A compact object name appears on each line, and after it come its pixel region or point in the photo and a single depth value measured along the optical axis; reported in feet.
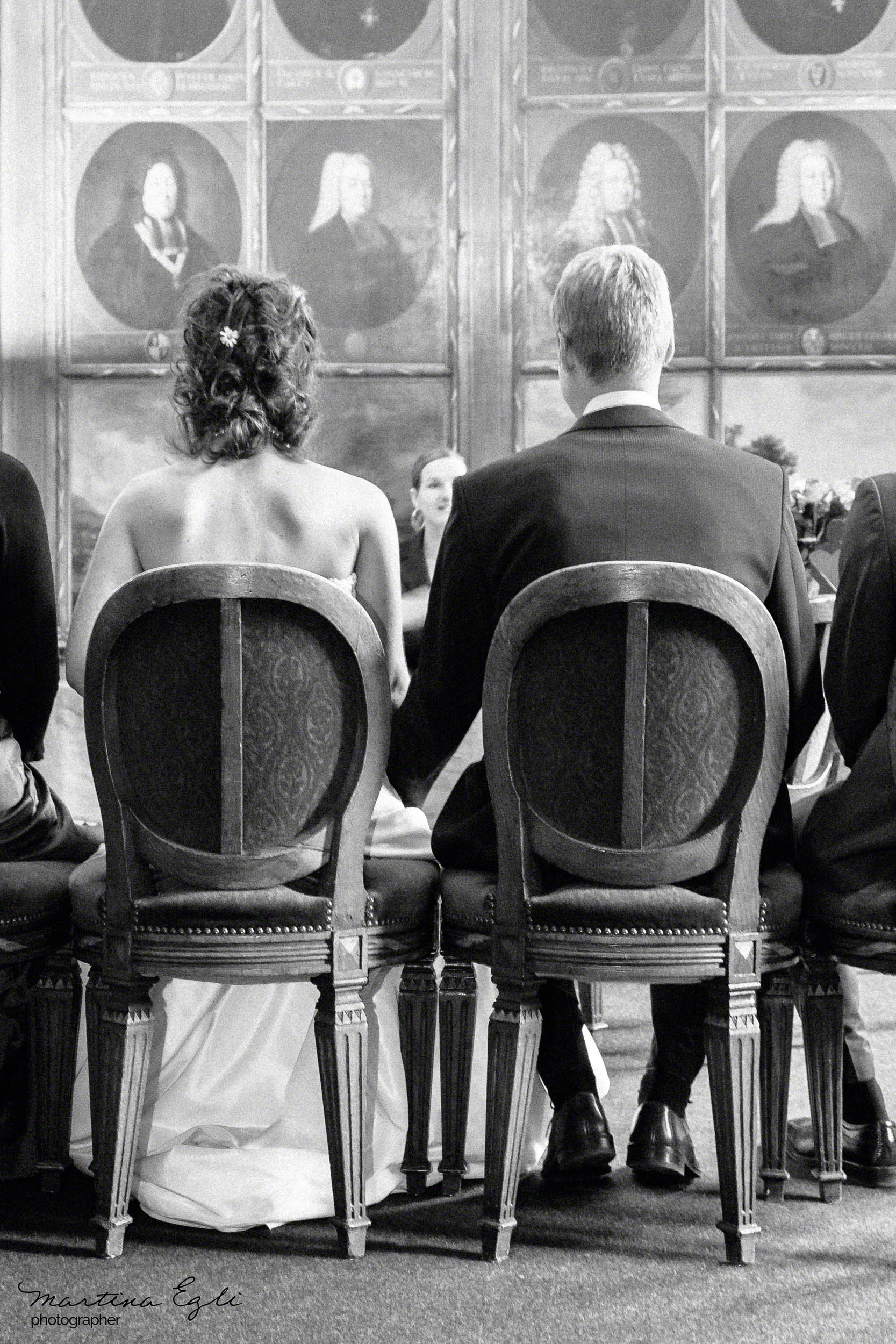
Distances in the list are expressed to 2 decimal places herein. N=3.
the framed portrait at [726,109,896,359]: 23.48
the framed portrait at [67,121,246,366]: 24.25
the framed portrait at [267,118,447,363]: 24.09
